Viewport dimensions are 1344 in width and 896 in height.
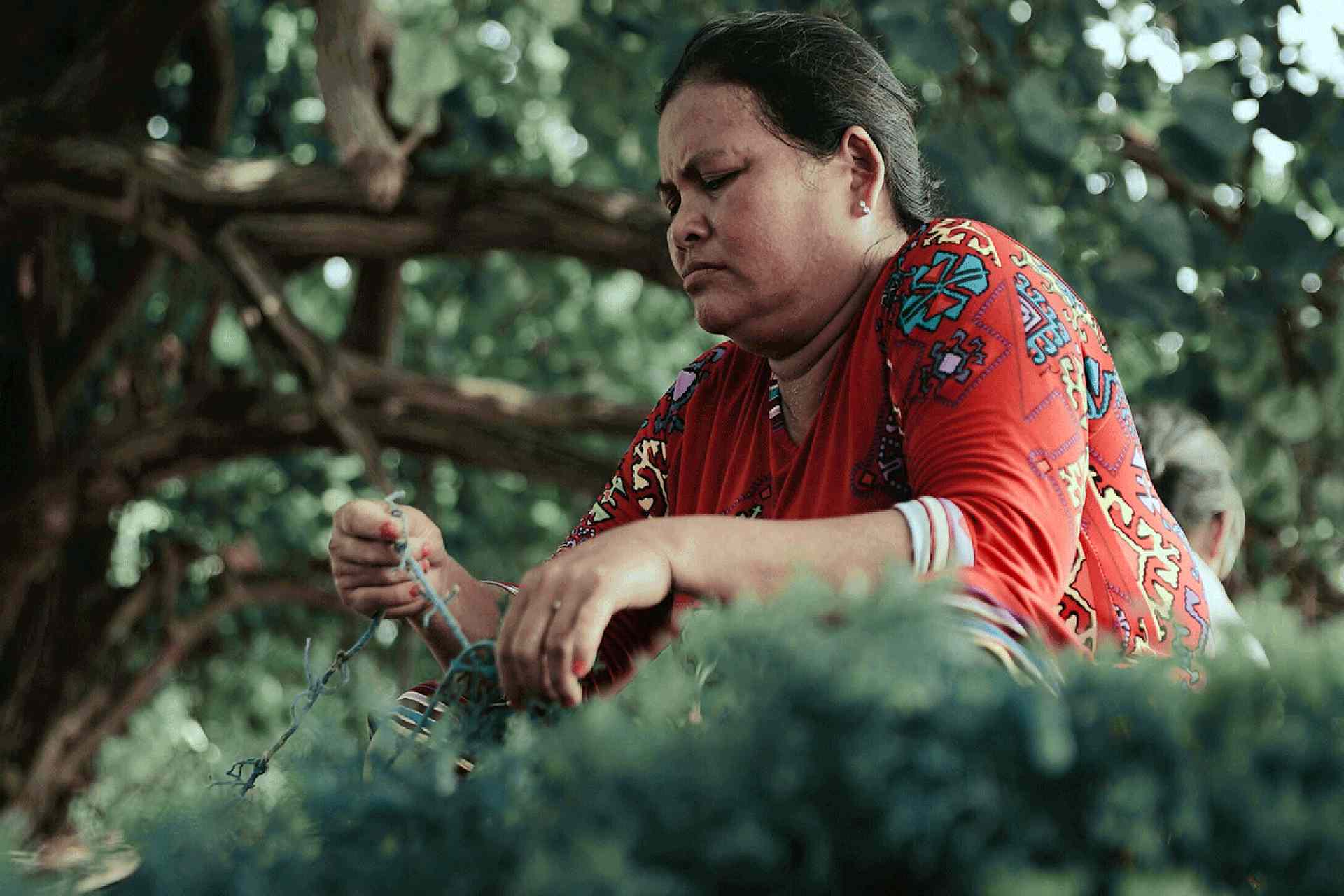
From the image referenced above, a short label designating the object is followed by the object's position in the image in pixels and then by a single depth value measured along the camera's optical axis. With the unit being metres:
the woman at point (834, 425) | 1.03
